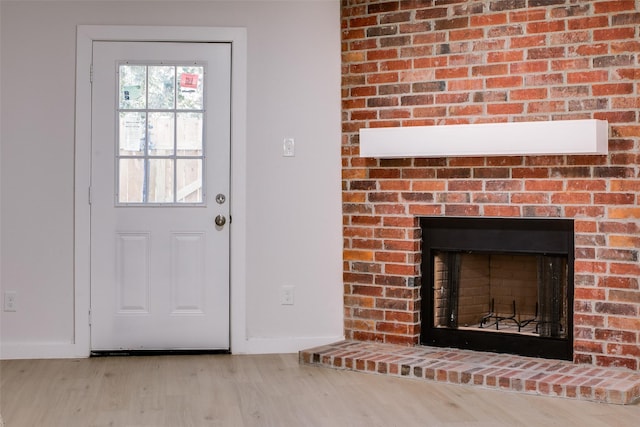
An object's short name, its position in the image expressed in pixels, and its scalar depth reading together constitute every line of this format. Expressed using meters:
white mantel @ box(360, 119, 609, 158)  4.29
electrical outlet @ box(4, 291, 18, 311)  5.10
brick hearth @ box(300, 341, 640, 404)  4.06
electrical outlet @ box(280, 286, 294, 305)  5.23
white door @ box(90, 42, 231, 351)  5.11
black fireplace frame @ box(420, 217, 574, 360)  4.62
